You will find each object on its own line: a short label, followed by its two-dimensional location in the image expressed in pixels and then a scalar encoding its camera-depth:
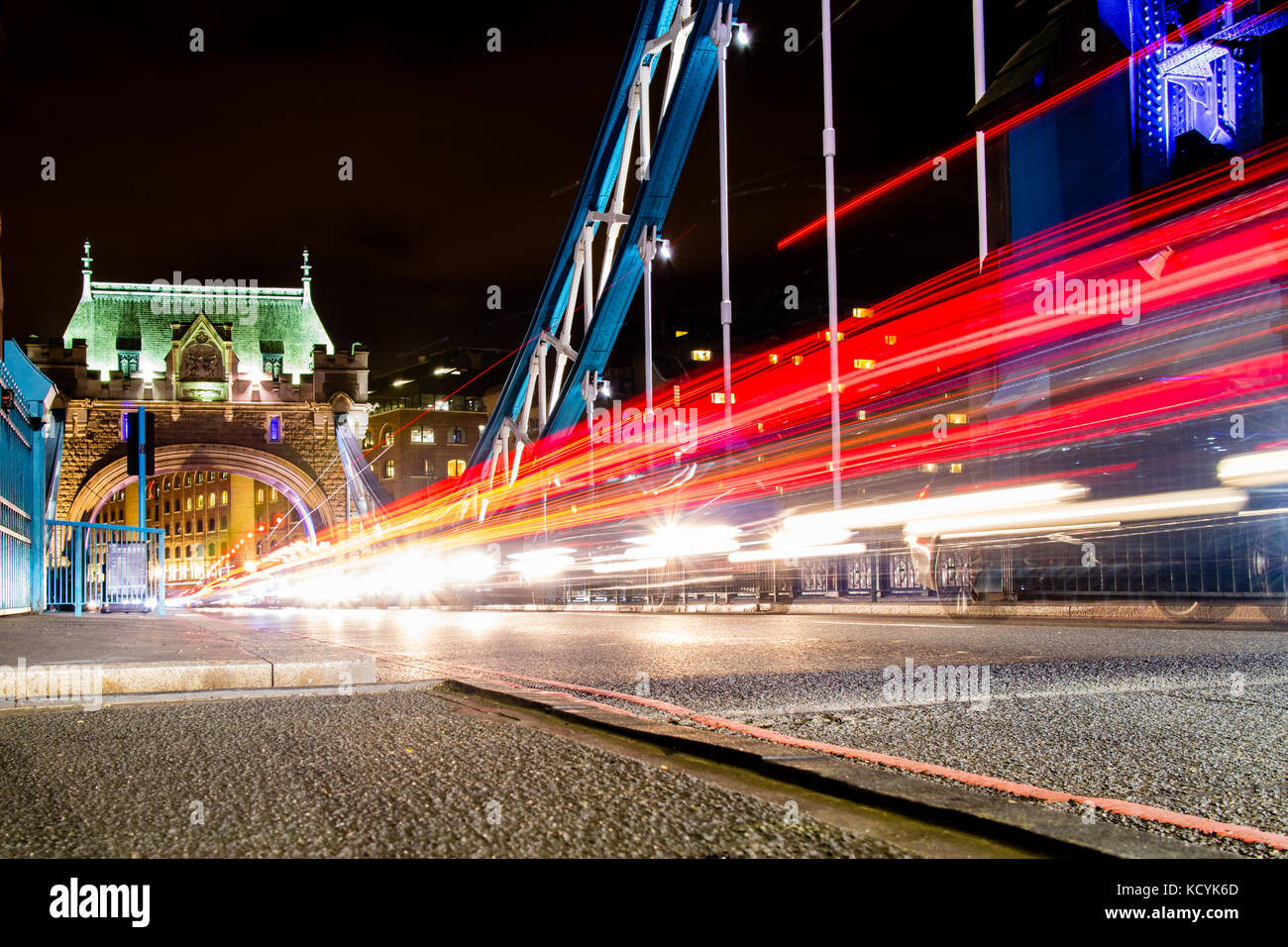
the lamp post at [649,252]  26.47
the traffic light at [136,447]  16.39
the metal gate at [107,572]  16.48
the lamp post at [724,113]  23.30
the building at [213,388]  43.91
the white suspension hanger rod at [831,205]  17.22
